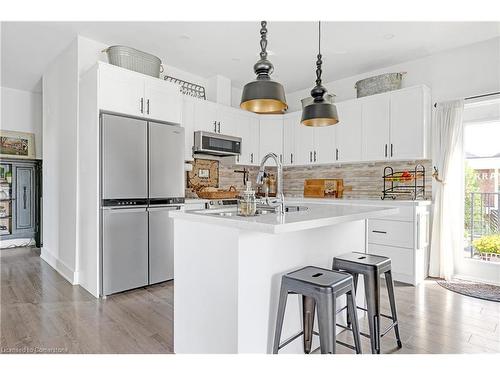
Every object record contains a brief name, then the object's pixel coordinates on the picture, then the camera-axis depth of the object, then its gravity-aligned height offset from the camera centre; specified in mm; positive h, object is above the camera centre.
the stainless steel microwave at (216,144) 4121 +532
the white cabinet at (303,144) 4957 +624
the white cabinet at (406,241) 3602 -664
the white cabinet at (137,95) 3148 +927
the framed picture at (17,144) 5430 +655
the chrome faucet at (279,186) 2109 -15
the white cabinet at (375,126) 4105 +759
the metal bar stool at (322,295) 1603 -580
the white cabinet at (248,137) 4889 +728
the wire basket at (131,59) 3361 +1325
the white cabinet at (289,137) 5188 +775
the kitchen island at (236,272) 1651 -502
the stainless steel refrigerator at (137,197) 3117 -151
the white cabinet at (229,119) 4555 +937
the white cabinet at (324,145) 4684 +579
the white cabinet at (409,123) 3830 +750
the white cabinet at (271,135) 5211 +805
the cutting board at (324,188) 4820 -58
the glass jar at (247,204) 1906 -122
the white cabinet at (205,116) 4241 +911
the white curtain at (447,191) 3730 -73
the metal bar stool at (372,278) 1979 -605
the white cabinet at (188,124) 4098 +757
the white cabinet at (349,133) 4375 +719
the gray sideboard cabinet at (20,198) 5480 -283
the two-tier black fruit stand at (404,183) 4094 +20
